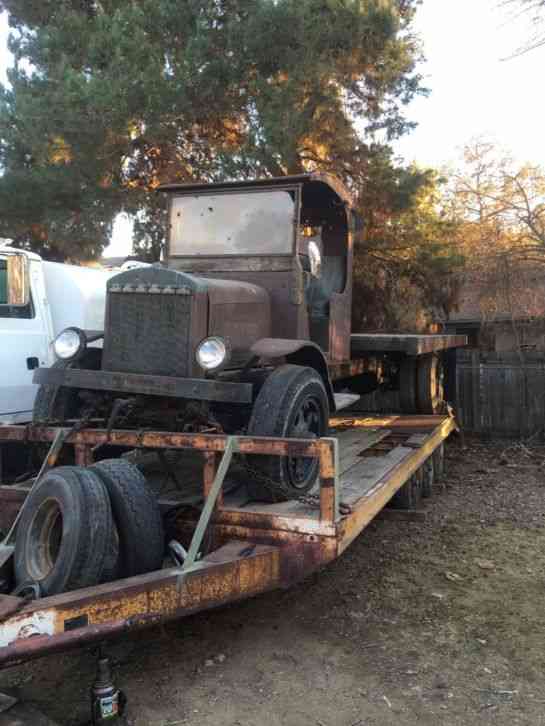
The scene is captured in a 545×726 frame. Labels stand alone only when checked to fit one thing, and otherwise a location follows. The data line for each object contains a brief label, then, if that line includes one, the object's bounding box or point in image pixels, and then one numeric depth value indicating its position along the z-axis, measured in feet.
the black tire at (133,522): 11.00
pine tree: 36.32
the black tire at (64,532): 10.14
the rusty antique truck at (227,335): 13.80
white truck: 22.68
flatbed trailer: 8.94
